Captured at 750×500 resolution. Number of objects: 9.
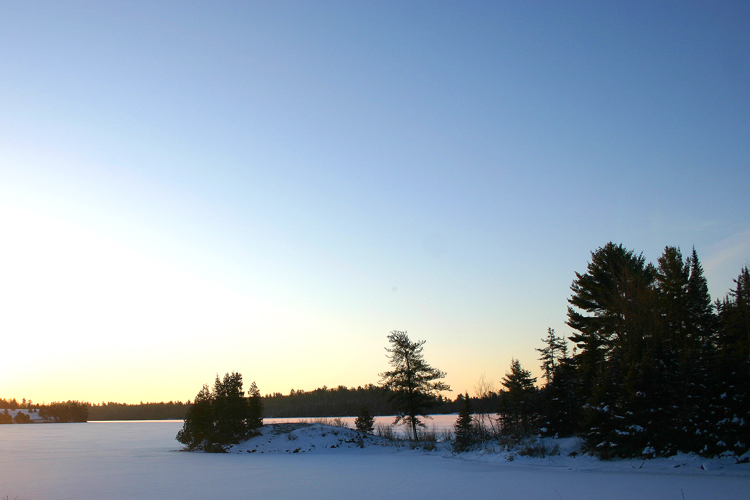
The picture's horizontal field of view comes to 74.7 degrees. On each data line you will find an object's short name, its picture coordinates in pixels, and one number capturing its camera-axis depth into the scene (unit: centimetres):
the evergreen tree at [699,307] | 3428
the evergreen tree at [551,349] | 5181
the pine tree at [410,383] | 4388
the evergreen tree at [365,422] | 4848
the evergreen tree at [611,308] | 2892
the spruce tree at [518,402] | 3328
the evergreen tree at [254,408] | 4344
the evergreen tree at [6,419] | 15480
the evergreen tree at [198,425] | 4349
